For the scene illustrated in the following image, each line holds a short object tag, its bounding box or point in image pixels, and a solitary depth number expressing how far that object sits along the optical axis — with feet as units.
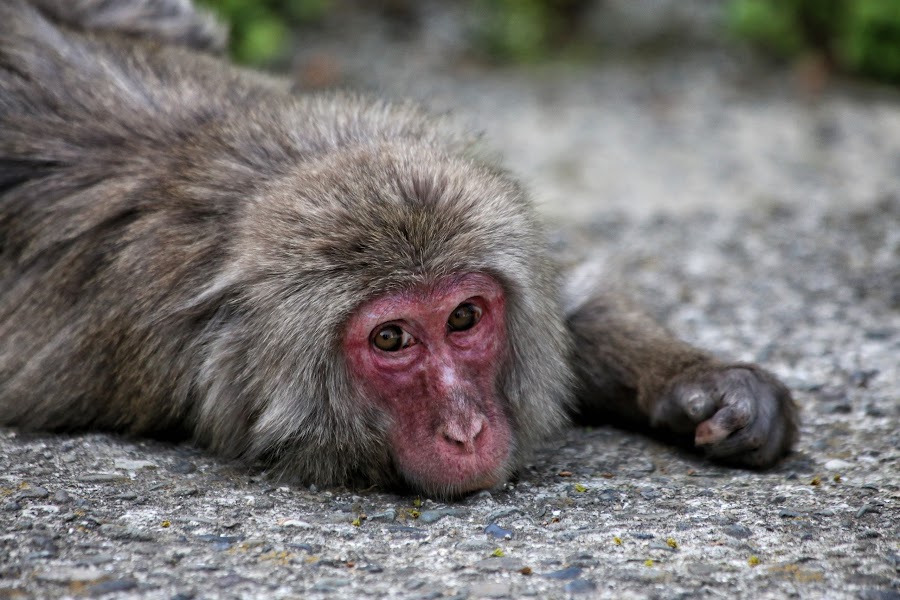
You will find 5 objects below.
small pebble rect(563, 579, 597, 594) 20.31
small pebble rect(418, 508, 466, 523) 24.03
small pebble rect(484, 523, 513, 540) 23.15
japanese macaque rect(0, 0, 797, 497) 24.64
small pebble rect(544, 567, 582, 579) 20.94
